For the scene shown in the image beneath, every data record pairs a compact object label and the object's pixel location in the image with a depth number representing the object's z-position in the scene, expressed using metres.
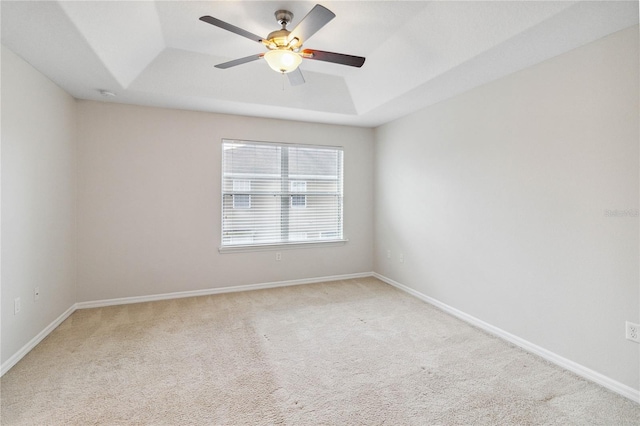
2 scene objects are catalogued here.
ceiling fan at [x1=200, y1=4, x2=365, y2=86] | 1.94
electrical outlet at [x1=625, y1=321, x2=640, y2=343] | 1.97
